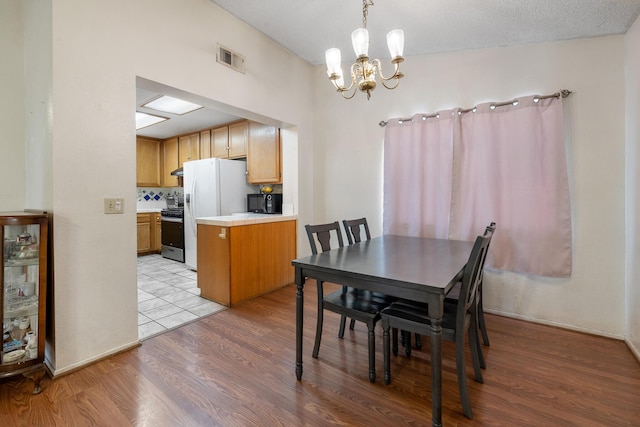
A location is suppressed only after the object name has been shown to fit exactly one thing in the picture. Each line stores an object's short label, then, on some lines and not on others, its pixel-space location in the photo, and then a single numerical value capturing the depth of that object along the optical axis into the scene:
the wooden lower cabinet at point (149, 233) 5.33
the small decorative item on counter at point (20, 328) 1.75
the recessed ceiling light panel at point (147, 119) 4.04
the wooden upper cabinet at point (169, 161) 5.57
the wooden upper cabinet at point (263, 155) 3.91
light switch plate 1.93
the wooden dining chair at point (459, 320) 1.44
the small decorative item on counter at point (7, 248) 1.62
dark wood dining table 1.30
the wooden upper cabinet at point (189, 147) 5.16
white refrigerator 4.08
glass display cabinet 1.63
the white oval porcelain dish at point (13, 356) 1.66
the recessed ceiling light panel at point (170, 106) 3.39
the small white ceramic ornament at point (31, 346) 1.69
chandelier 1.74
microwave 4.12
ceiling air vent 2.55
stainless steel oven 4.73
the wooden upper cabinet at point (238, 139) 4.32
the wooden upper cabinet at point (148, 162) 5.53
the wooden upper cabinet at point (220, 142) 4.62
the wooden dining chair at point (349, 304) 1.72
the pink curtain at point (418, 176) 2.88
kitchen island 2.92
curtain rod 2.39
